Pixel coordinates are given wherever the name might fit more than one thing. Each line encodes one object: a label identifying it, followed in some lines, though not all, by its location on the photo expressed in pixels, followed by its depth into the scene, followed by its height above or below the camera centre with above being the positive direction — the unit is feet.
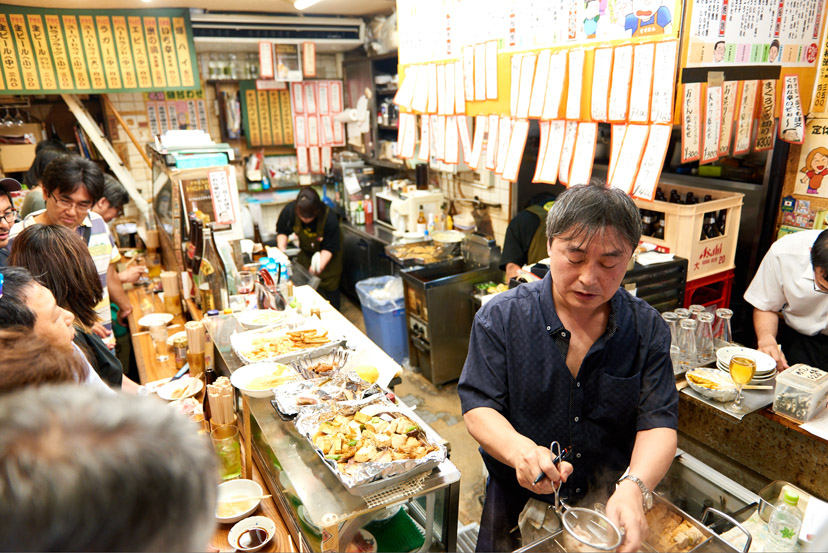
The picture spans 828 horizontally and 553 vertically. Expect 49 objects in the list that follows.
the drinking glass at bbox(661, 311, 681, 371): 8.98 -3.51
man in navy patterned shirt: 5.51 -2.67
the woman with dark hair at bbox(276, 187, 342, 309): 18.39 -3.60
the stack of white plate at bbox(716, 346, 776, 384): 8.11 -3.71
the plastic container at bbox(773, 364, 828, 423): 7.14 -3.63
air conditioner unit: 19.12 +3.96
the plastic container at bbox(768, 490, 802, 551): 5.61 -4.20
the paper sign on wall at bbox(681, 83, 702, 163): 8.48 +0.00
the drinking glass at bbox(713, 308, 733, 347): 9.21 -3.55
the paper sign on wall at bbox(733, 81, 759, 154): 9.20 +0.09
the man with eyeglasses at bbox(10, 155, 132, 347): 10.15 -1.16
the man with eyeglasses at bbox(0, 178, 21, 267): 9.41 -1.26
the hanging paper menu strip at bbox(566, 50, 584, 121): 9.90 +0.78
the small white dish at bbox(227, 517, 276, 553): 5.53 -4.07
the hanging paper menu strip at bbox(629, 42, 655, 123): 8.62 +0.67
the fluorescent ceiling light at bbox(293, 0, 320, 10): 15.60 +3.76
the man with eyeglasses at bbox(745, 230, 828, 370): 9.18 -3.23
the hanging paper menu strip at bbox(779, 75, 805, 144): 9.71 +0.12
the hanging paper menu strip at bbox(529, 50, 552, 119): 10.61 +0.83
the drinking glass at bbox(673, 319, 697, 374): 8.76 -3.65
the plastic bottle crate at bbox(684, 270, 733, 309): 11.75 -3.73
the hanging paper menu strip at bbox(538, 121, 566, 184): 10.75 -0.53
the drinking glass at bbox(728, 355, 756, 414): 7.52 -3.49
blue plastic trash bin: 16.85 -5.79
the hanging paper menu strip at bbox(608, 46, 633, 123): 9.00 +0.69
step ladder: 18.30 -0.29
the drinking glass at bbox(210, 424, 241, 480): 6.33 -3.63
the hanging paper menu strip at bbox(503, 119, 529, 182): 11.69 -0.46
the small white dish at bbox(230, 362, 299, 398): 6.45 -3.01
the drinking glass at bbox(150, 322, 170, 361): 10.80 -3.95
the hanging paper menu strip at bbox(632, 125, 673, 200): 8.79 -0.64
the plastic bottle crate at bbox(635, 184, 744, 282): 10.62 -2.28
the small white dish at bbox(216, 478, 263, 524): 5.91 -3.99
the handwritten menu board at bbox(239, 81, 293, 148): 22.17 +0.79
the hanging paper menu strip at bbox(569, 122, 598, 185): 10.12 -0.52
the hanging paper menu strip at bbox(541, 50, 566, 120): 10.23 +0.78
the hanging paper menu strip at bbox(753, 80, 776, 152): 9.48 +0.08
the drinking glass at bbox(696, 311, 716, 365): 8.95 -3.64
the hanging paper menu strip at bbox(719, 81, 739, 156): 8.96 +0.18
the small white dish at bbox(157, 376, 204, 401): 7.99 -3.78
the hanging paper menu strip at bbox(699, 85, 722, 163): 8.76 -0.03
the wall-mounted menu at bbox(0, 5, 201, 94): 16.30 +2.83
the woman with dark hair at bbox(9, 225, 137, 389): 7.60 -1.89
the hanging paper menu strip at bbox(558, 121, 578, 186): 10.48 -0.44
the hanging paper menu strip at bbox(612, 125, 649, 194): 9.11 -0.55
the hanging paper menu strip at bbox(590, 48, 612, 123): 9.36 +0.75
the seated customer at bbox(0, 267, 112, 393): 5.28 -1.69
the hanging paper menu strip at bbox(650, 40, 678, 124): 8.28 +0.67
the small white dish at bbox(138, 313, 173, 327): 11.77 -3.97
